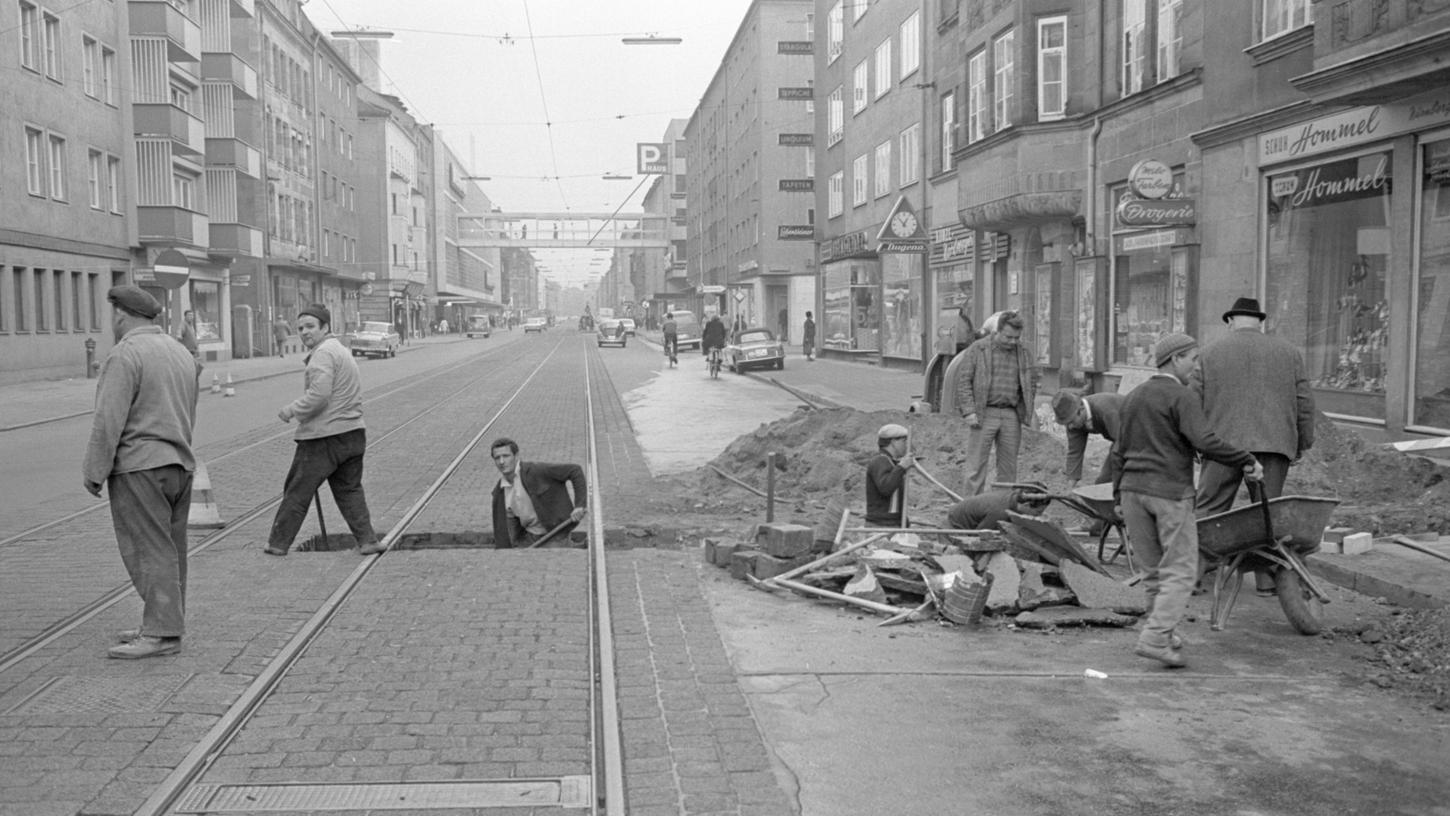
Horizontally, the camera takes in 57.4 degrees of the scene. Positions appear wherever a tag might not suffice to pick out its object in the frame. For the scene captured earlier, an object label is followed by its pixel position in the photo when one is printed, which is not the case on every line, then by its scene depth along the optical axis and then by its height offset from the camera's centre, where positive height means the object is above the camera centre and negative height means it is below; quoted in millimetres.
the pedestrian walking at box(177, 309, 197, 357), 23641 -367
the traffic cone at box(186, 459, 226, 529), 10531 -1522
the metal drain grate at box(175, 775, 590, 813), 4527 -1671
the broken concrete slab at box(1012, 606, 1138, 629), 7371 -1727
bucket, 7332 -1617
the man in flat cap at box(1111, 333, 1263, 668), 6531 -842
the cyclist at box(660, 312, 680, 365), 43500 -750
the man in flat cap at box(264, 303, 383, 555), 9227 -880
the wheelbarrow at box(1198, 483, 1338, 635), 7043 -1260
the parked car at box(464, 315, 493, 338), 99375 -899
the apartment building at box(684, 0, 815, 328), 67000 +7934
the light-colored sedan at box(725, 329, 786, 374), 37938 -1142
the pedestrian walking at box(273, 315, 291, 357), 52531 -628
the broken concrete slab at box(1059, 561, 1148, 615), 7617 -1640
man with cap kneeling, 9484 -1202
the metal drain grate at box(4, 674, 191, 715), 5621 -1650
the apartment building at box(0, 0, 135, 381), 32000 +3578
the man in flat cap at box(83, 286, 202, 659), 6430 -716
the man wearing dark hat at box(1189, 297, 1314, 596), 8047 -586
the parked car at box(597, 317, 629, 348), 68688 -992
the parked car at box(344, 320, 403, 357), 54281 -1044
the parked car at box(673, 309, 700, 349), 64331 -723
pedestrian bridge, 129250 +8940
